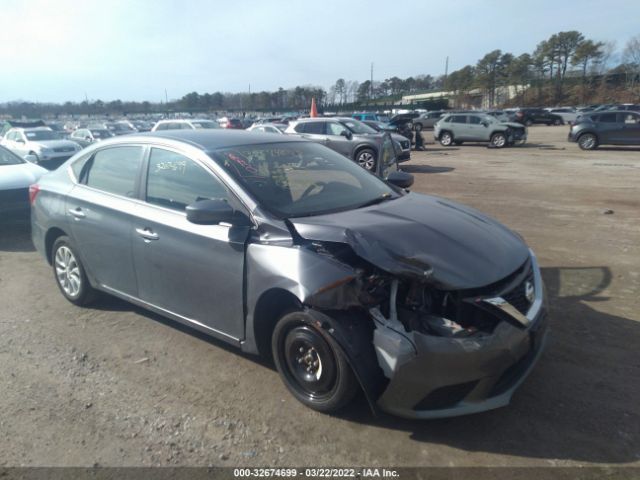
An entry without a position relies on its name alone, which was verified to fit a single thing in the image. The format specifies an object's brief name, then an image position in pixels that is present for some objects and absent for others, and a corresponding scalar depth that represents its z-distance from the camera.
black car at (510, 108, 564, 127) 46.69
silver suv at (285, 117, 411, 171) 15.54
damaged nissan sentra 2.73
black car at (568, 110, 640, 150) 20.70
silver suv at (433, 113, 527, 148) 24.44
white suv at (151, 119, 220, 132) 20.28
